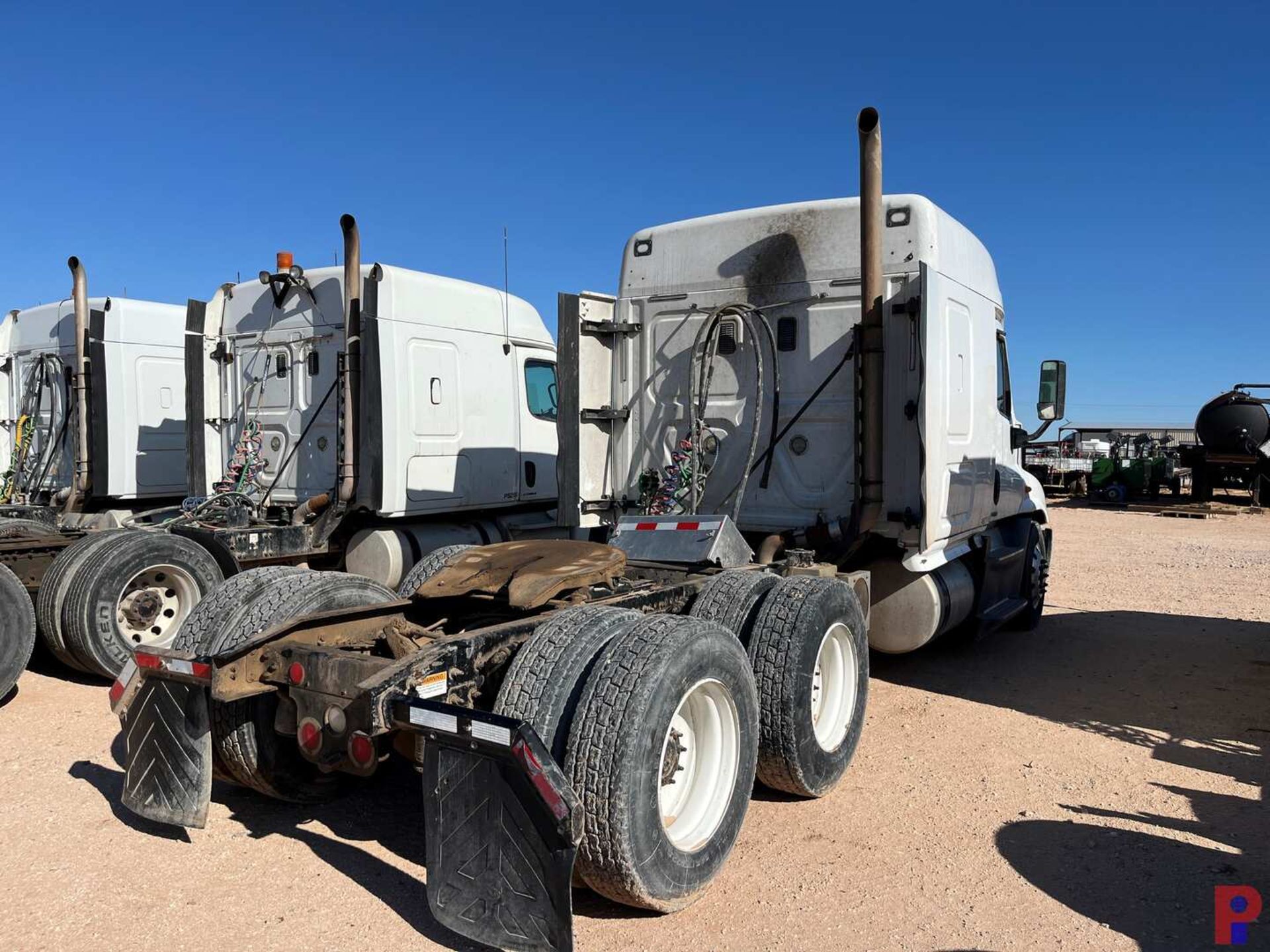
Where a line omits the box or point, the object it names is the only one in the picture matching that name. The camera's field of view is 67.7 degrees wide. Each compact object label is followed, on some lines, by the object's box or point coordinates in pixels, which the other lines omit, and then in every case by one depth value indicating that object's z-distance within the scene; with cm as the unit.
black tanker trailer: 2298
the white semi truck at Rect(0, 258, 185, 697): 911
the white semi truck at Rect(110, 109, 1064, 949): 301
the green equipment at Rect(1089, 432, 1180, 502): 2650
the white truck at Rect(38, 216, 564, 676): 772
